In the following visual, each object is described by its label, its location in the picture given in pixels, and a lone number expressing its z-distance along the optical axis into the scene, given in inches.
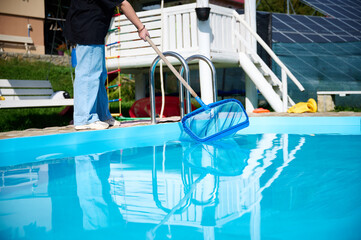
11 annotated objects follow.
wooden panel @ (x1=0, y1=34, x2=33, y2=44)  445.0
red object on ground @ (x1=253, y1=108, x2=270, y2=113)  261.0
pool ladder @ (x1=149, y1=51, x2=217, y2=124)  174.6
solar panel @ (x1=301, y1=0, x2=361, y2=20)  498.6
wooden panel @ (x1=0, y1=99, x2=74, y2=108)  187.6
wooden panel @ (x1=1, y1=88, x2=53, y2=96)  247.4
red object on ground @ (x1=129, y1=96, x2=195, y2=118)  290.4
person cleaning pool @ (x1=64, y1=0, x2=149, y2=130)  150.9
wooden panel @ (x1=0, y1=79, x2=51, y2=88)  249.7
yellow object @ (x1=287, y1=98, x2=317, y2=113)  247.0
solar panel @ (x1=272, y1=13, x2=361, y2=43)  432.8
